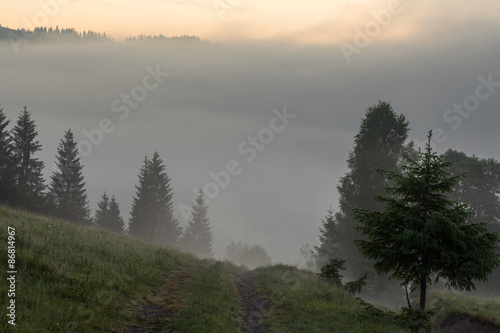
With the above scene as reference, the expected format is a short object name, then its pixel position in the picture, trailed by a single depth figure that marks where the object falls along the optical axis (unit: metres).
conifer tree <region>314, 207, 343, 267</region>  39.15
